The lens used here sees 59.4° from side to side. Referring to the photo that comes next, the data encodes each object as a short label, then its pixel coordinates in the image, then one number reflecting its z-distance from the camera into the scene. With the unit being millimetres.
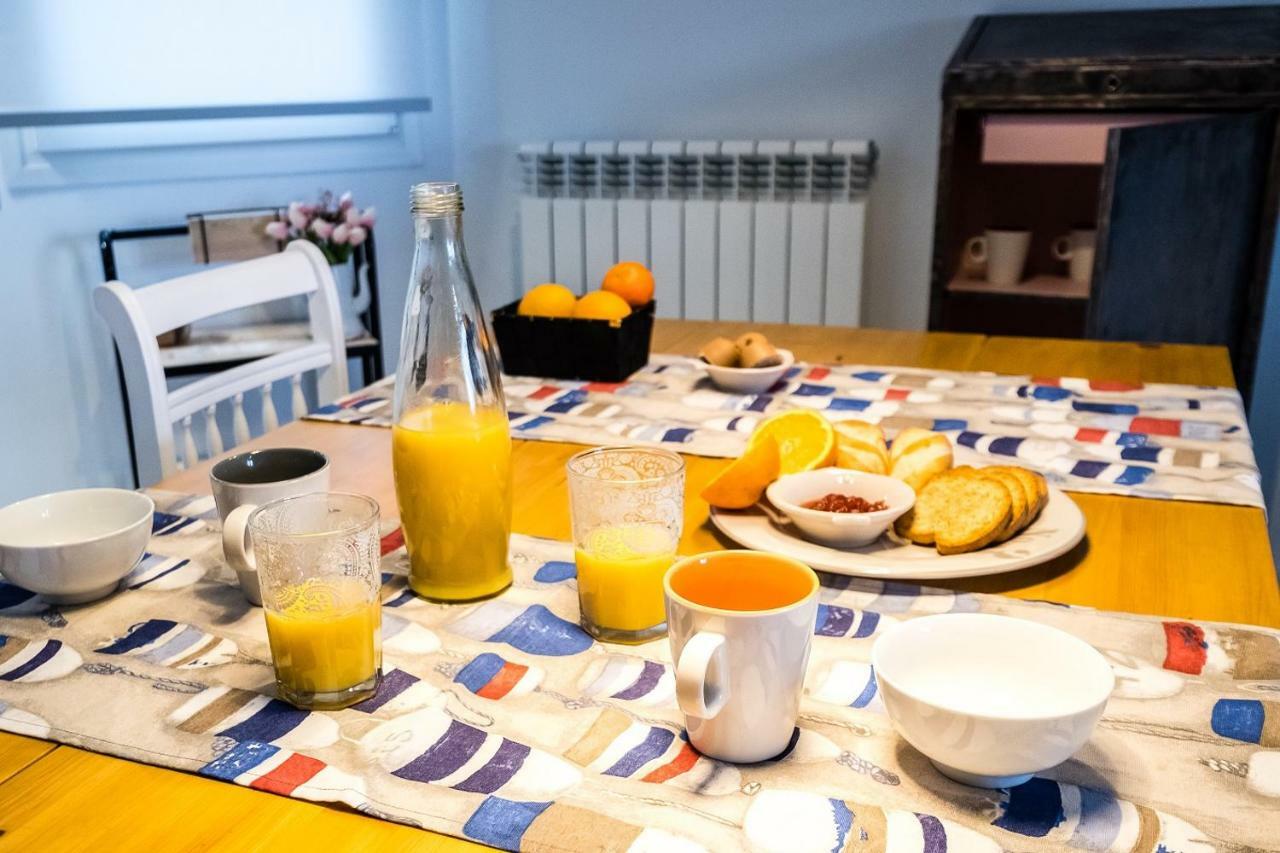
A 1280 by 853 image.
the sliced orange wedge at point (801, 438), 1048
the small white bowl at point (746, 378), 1444
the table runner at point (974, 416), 1178
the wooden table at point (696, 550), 612
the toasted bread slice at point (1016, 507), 950
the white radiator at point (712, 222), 2990
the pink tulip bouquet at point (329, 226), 2674
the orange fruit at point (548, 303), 1542
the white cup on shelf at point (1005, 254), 2768
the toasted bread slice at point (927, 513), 954
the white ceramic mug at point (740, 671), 619
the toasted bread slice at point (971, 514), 926
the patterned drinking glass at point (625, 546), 796
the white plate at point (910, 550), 889
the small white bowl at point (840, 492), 926
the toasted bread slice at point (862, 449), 1061
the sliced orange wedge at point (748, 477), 989
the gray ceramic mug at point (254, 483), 810
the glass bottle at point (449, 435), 850
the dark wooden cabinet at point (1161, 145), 2203
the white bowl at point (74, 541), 826
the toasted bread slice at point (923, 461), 1061
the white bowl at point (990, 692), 593
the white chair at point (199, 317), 1330
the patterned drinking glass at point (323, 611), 710
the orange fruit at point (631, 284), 1589
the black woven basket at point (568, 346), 1510
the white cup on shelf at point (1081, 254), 2770
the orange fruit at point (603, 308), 1505
